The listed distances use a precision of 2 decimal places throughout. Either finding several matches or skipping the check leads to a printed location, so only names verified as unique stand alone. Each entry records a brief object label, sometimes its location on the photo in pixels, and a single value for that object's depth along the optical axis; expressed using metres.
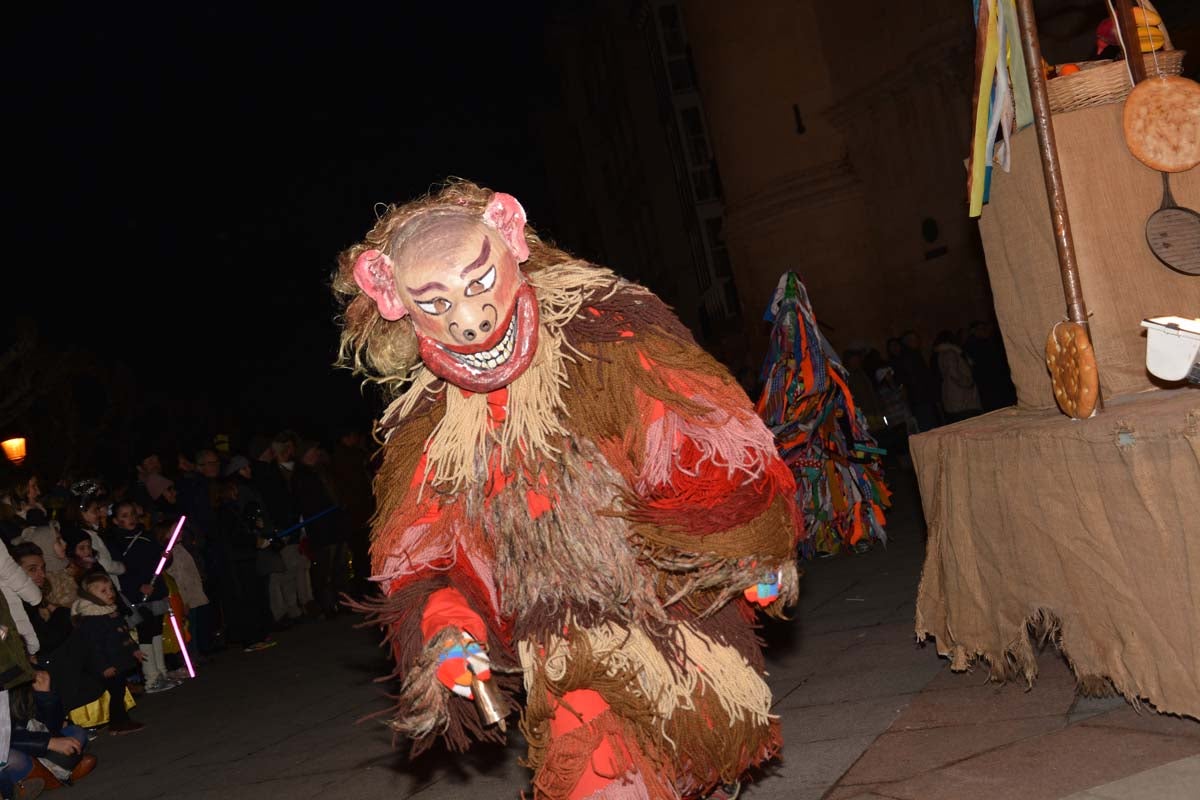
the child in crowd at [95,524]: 8.76
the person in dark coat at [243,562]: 10.23
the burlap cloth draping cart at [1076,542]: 3.19
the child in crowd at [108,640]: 7.46
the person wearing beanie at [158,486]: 10.61
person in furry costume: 2.62
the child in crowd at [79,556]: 8.18
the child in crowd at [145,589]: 8.92
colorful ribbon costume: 8.09
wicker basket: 3.79
